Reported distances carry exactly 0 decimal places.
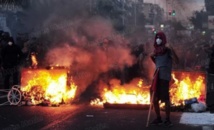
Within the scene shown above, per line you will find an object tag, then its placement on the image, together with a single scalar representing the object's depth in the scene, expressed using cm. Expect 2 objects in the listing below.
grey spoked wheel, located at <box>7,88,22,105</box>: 1075
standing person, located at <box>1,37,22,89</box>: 1364
